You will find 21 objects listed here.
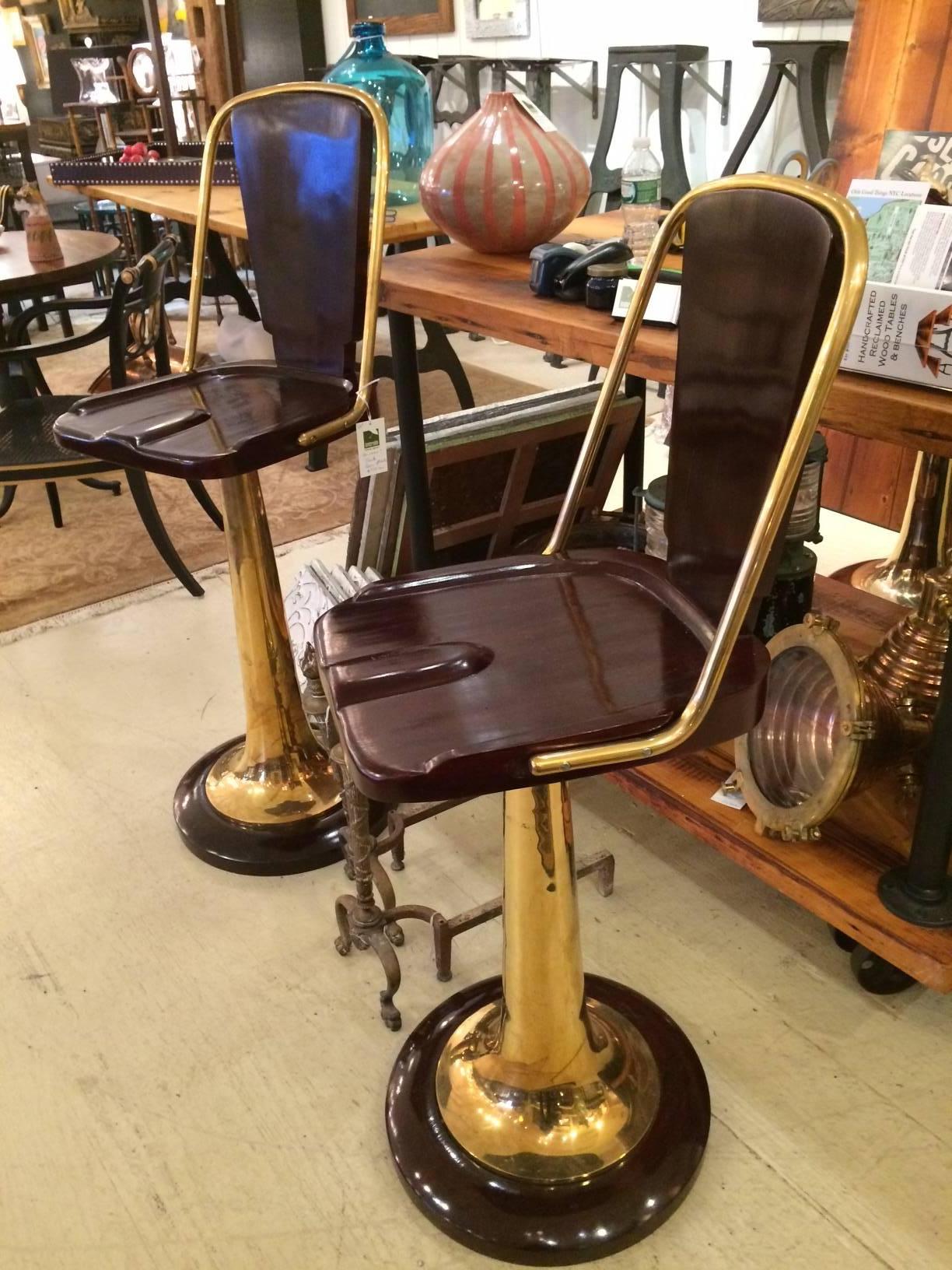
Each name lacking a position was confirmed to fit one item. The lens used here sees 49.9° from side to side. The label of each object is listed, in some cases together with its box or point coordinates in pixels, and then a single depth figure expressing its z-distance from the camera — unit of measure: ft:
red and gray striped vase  5.48
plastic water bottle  5.37
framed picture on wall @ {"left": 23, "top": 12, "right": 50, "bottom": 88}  28.25
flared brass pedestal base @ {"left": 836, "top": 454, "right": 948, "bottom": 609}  7.07
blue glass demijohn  8.06
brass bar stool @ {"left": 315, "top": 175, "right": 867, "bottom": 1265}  2.82
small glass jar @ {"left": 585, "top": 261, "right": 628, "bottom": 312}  4.70
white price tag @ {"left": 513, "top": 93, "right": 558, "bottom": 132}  5.67
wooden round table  8.72
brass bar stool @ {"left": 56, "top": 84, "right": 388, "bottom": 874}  4.86
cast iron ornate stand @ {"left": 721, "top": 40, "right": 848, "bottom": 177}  11.93
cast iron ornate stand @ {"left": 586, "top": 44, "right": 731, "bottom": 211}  13.62
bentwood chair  7.95
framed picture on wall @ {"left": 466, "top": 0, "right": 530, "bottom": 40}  16.89
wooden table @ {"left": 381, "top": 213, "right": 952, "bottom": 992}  3.61
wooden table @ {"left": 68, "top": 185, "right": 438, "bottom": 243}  6.98
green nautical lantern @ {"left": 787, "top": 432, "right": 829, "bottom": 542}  5.13
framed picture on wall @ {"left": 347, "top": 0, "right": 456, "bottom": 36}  18.51
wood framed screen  6.89
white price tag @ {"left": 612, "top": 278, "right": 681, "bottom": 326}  4.35
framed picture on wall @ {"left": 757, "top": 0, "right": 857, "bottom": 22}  12.05
